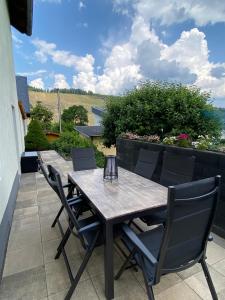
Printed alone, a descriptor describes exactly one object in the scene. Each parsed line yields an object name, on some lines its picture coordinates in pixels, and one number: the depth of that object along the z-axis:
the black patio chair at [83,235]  1.74
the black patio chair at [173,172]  2.36
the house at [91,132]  17.31
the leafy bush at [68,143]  10.18
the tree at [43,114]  24.92
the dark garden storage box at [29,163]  6.50
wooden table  1.70
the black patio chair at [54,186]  2.10
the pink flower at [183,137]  3.58
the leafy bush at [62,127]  18.77
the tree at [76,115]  35.03
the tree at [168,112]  5.94
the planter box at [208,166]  2.66
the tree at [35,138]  11.23
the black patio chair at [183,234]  1.21
